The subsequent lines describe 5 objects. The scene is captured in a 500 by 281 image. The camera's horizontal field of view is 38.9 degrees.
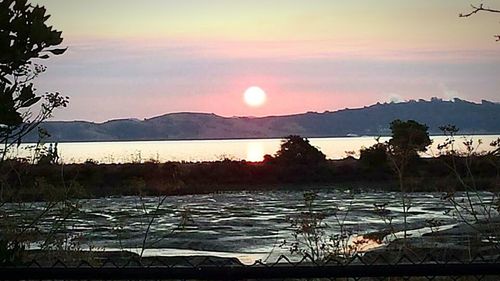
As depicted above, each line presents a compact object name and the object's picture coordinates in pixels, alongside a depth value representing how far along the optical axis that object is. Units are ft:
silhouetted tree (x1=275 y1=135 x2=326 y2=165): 196.04
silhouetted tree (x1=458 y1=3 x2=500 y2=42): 23.54
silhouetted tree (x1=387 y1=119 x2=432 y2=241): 31.68
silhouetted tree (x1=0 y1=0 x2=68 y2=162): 19.79
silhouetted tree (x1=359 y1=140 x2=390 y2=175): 174.19
